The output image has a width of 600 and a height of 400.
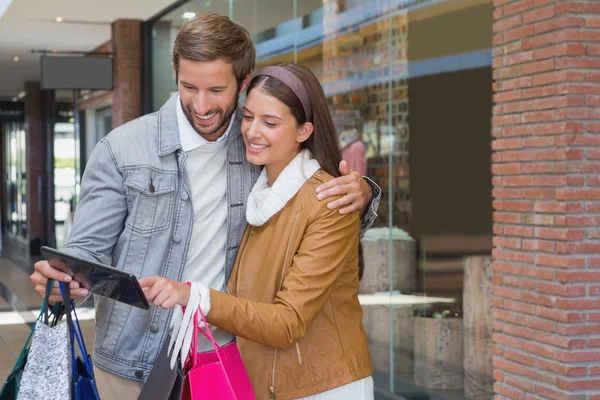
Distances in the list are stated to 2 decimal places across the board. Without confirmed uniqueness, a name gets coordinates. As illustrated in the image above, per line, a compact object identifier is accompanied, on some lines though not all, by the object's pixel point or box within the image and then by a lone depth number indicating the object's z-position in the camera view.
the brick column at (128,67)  12.76
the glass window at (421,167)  5.38
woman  2.04
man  2.16
